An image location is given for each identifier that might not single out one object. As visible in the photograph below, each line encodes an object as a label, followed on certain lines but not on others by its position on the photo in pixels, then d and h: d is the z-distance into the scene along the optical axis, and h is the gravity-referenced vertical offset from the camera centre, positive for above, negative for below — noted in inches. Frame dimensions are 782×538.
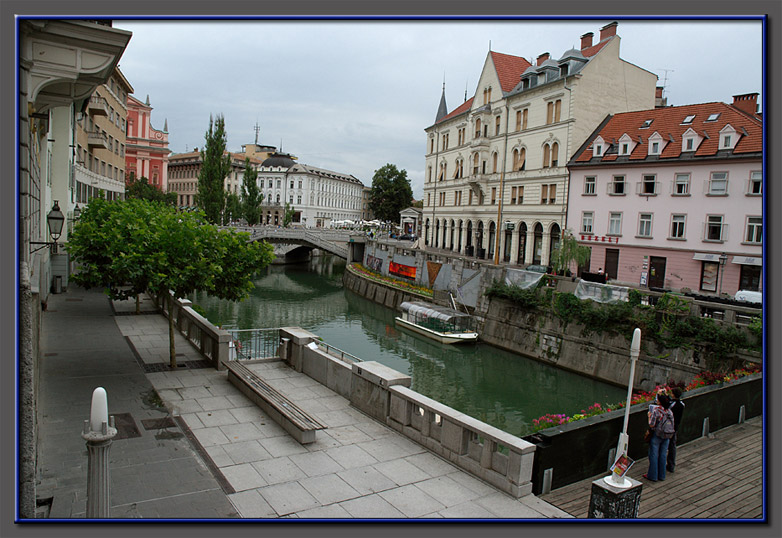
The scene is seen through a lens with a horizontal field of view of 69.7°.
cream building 1712.6 +347.0
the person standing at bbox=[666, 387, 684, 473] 394.3 -120.4
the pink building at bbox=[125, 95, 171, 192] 2778.1 +405.2
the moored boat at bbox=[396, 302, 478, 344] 1363.4 -223.7
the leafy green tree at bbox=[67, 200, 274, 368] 567.8 -32.6
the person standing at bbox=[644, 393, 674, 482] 376.2 -132.0
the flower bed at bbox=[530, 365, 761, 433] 408.2 -133.3
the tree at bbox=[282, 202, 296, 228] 4276.6 +106.7
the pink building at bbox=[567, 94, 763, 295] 1213.7 +118.5
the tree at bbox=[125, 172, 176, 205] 2682.1 +157.5
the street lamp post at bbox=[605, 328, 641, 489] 284.5 -110.8
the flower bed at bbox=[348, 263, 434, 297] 1765.1 -171.8
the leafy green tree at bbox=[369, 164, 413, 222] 4306.1 +316.3
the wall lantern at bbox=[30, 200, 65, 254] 561.3 -2.7
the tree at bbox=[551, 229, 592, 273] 1465.3 -34.6
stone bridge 2679.6 -37.2
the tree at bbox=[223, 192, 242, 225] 3285.9 +131.7
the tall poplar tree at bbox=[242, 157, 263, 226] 3181.6 +165.2
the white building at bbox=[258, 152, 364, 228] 4835.1 +341.5
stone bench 421.4 -148.2
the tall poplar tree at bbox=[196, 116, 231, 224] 2255.2 +219.9
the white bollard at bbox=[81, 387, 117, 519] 213.8 -91.6
